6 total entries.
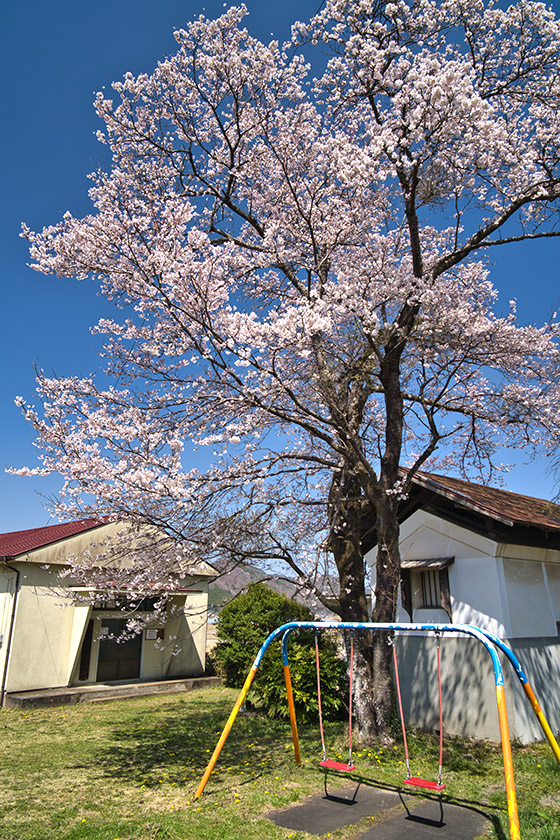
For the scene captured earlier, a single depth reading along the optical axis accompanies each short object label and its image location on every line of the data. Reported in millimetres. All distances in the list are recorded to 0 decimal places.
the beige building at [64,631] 13609
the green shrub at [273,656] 10760
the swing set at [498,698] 4402
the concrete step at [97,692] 12820
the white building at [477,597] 9328
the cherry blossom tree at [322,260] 7453
